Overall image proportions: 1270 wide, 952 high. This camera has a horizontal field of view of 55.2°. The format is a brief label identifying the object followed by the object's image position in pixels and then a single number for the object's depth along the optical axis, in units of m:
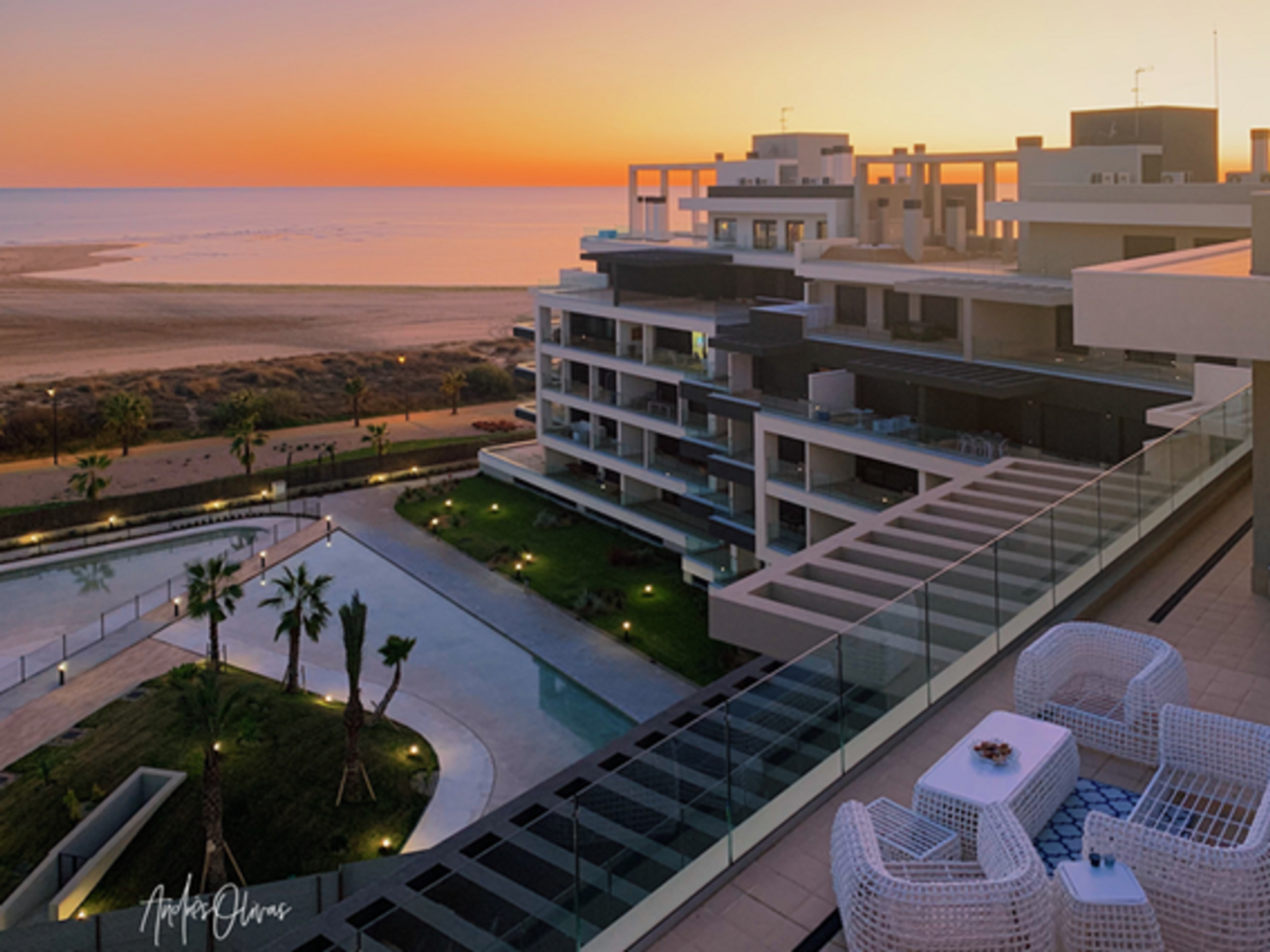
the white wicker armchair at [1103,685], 10.98
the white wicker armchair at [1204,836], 7.93
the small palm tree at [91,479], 44.16
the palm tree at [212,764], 21.45
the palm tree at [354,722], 24.15
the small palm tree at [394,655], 26.98
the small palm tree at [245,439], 49.97
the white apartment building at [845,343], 28.94
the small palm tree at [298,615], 28.52
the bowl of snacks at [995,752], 9.63
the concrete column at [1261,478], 14.64
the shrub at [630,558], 37.97
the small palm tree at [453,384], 65.81
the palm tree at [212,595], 29.17
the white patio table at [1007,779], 9.19
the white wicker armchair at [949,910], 7.60
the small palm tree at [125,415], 56.03
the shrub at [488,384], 73.06
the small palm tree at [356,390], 61.91
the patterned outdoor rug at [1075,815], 9.44
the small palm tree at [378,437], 52.81
